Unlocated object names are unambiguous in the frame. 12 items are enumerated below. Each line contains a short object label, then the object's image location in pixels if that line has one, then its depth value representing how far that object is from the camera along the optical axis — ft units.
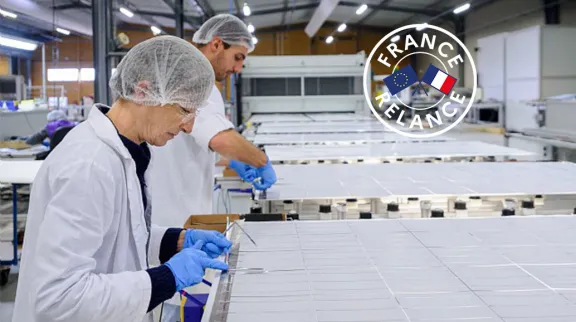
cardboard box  6.54
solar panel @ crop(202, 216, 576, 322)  3.69
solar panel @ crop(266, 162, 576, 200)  7.49
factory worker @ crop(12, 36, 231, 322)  3.63
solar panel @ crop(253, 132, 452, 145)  13.91
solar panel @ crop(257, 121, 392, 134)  16.76
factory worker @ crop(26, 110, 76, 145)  21.06
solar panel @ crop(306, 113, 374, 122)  20.91
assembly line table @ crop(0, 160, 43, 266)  11.72
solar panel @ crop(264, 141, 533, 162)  11.21
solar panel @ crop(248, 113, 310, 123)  20.95
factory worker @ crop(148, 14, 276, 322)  7.76
